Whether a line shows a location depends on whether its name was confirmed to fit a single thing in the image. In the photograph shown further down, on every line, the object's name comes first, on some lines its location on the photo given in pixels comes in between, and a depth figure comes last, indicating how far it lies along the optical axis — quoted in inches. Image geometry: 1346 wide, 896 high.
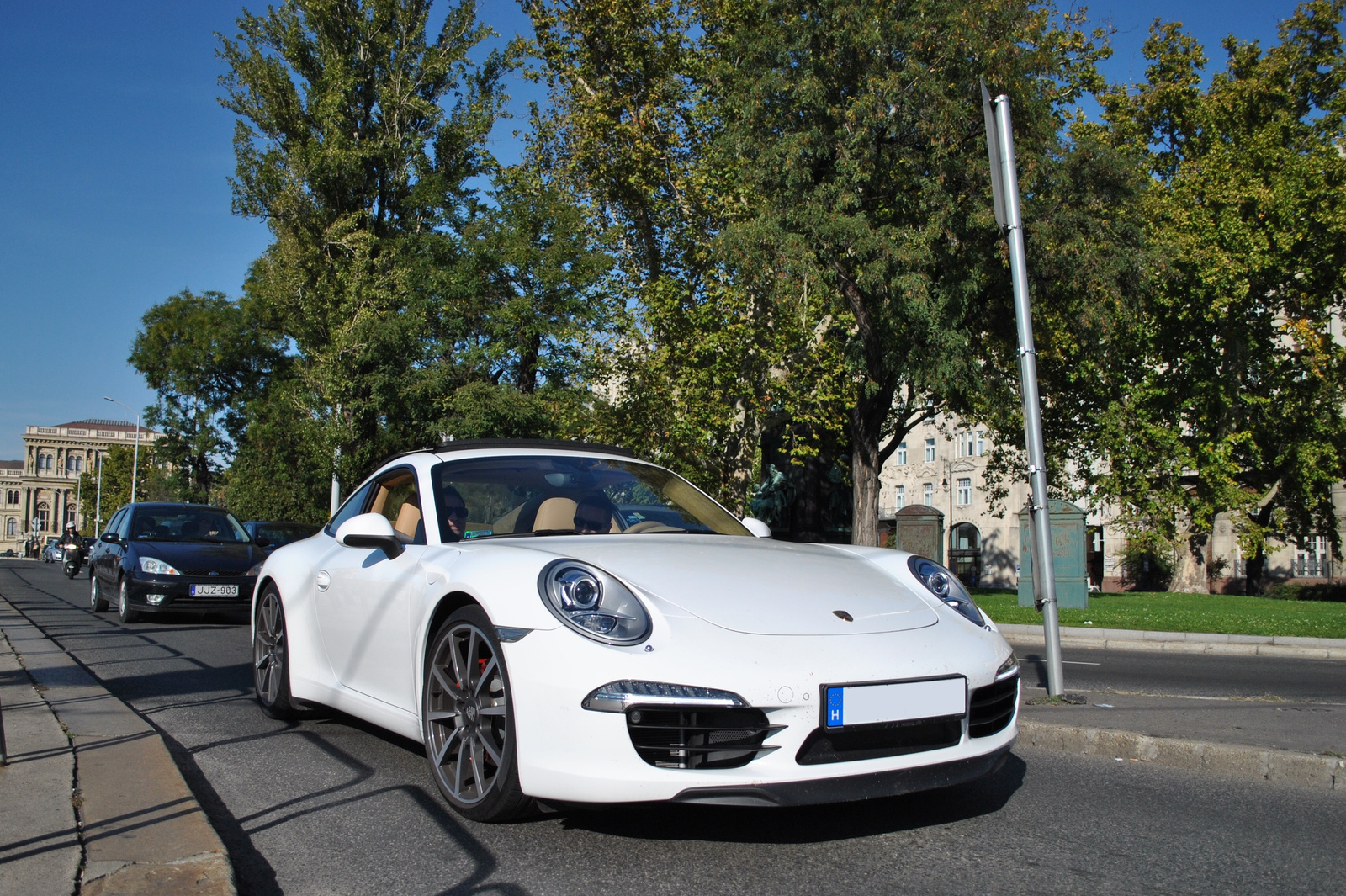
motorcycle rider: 1248.8
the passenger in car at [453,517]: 171.6
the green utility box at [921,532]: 1010.1
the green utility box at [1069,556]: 732.0
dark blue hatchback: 474.3
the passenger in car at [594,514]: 181.5
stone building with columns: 5191.9
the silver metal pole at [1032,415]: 252.8
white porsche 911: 122.0
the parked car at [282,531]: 792.1
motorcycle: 1192.8
